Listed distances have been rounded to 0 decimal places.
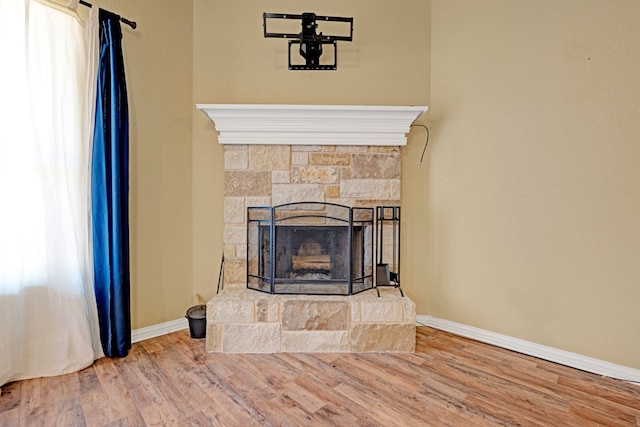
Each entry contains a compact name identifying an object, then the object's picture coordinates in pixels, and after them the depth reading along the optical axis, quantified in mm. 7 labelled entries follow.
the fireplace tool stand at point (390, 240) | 2342
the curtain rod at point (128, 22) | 2028
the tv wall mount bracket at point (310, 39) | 1963
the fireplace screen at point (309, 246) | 2314
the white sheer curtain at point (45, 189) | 1619
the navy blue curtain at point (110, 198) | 1902
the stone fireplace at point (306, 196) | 2078
